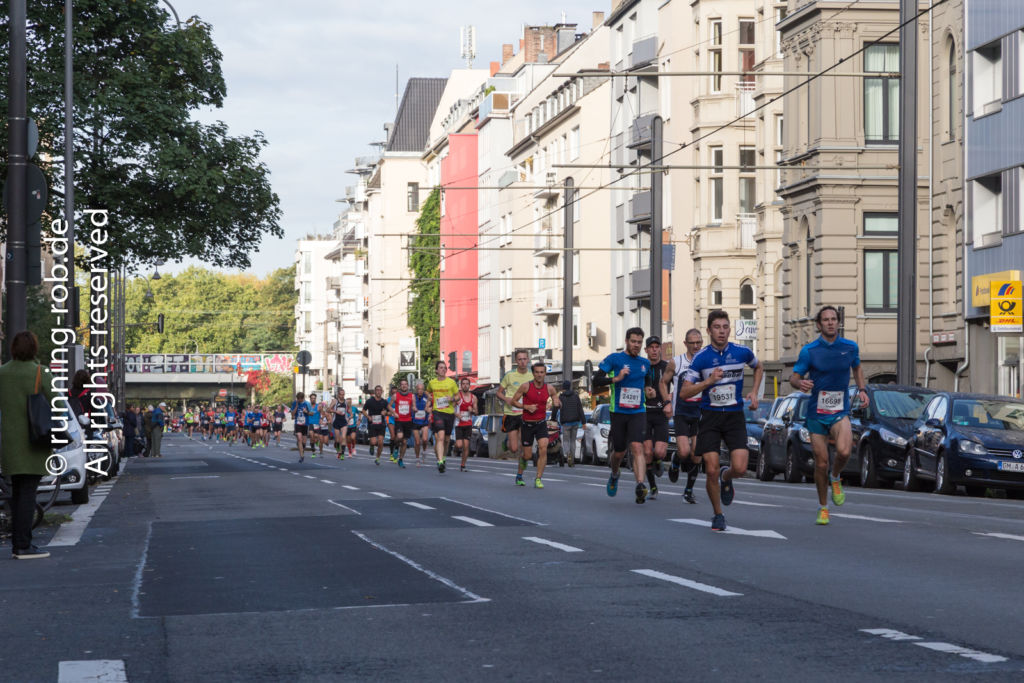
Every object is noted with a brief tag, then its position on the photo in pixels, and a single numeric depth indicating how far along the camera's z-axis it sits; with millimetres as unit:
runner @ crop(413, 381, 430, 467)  40850
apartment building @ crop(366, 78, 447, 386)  130500
